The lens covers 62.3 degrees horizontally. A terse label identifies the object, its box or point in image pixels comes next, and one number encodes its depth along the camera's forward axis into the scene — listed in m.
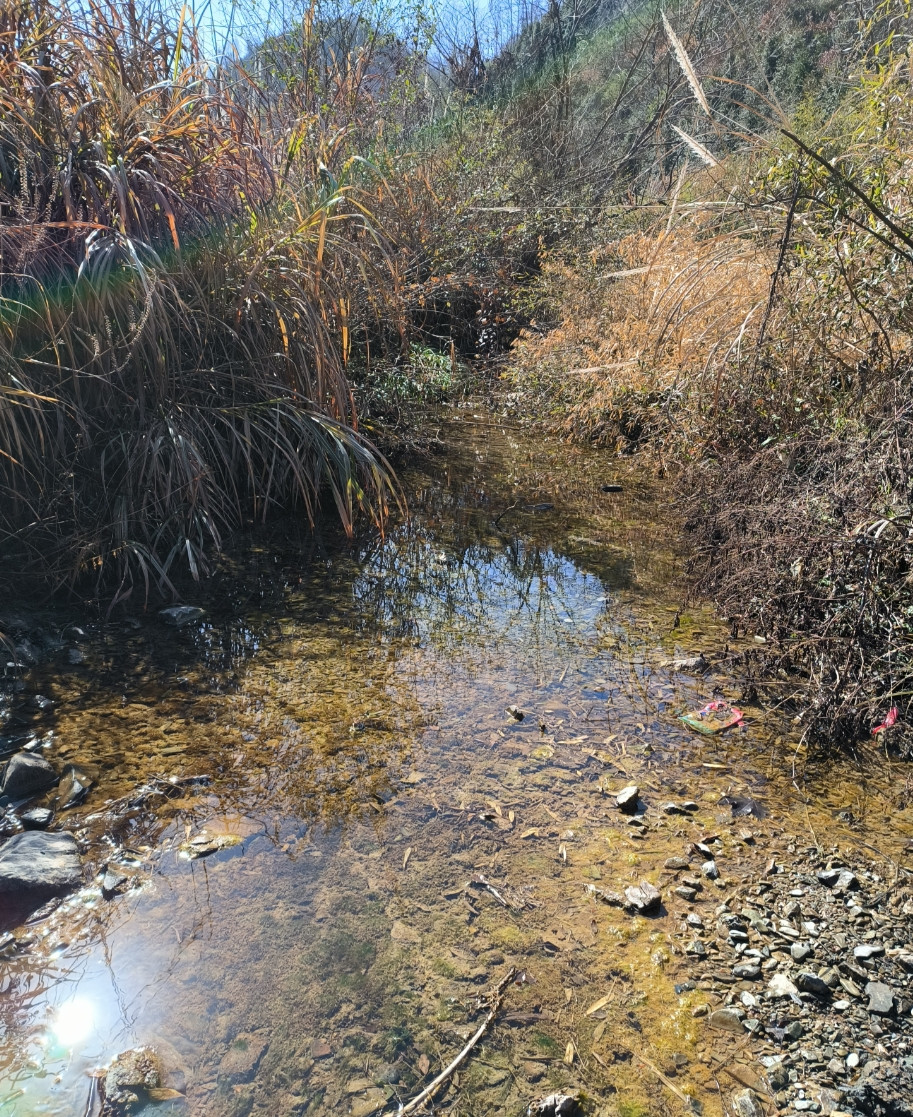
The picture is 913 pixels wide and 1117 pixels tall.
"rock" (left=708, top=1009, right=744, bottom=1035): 1.63
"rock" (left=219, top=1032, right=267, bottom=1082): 1.52
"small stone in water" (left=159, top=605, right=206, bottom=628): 3.24
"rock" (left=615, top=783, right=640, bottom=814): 2.30
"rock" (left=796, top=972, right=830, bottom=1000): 1.70
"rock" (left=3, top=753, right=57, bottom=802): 2.21
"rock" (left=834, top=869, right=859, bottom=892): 1.98
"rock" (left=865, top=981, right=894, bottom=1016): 1.64
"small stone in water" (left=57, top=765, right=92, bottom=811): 2.22
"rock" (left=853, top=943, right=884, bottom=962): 1.78
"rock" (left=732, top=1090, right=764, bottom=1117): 1.46
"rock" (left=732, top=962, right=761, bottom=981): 1.75
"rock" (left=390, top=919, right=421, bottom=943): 1.84
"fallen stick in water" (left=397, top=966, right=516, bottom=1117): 1.48
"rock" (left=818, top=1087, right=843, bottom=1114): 1.45
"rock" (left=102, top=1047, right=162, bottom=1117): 1.45
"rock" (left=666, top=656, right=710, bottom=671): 3.10
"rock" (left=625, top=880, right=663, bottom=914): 1.94
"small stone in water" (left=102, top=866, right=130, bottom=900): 1.94
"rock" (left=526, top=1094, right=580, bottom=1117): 1.47
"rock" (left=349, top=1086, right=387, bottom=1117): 1.47
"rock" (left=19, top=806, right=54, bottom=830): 2.11
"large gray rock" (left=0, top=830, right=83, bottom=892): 1.89
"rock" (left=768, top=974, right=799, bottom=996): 1.70
